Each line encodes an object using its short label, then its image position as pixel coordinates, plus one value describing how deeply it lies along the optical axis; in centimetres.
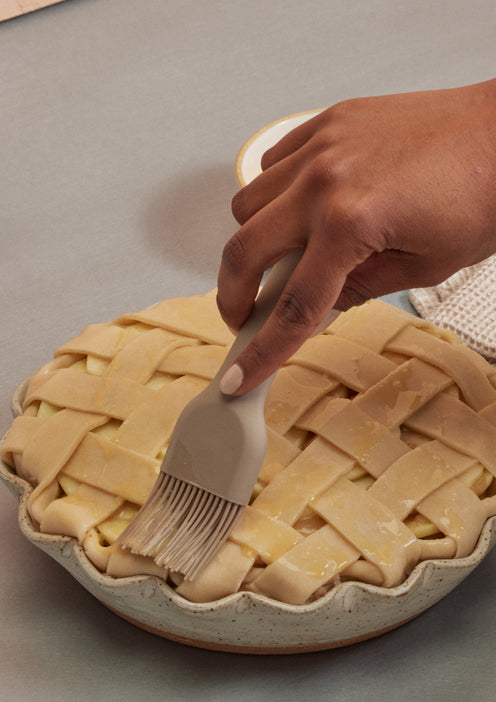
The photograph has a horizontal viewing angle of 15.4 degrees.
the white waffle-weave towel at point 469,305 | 105
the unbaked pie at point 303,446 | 85
